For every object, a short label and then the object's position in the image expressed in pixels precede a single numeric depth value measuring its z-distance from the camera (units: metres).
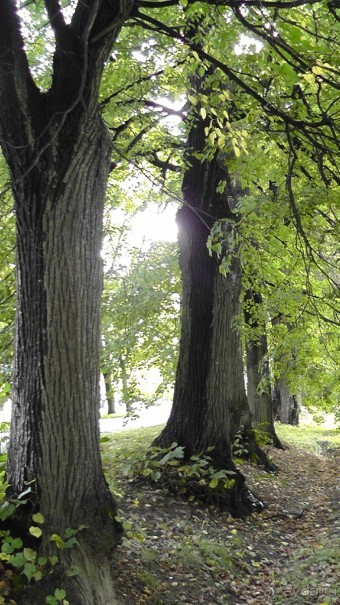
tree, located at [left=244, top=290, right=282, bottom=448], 13.59
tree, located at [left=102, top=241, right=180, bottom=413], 11.13
